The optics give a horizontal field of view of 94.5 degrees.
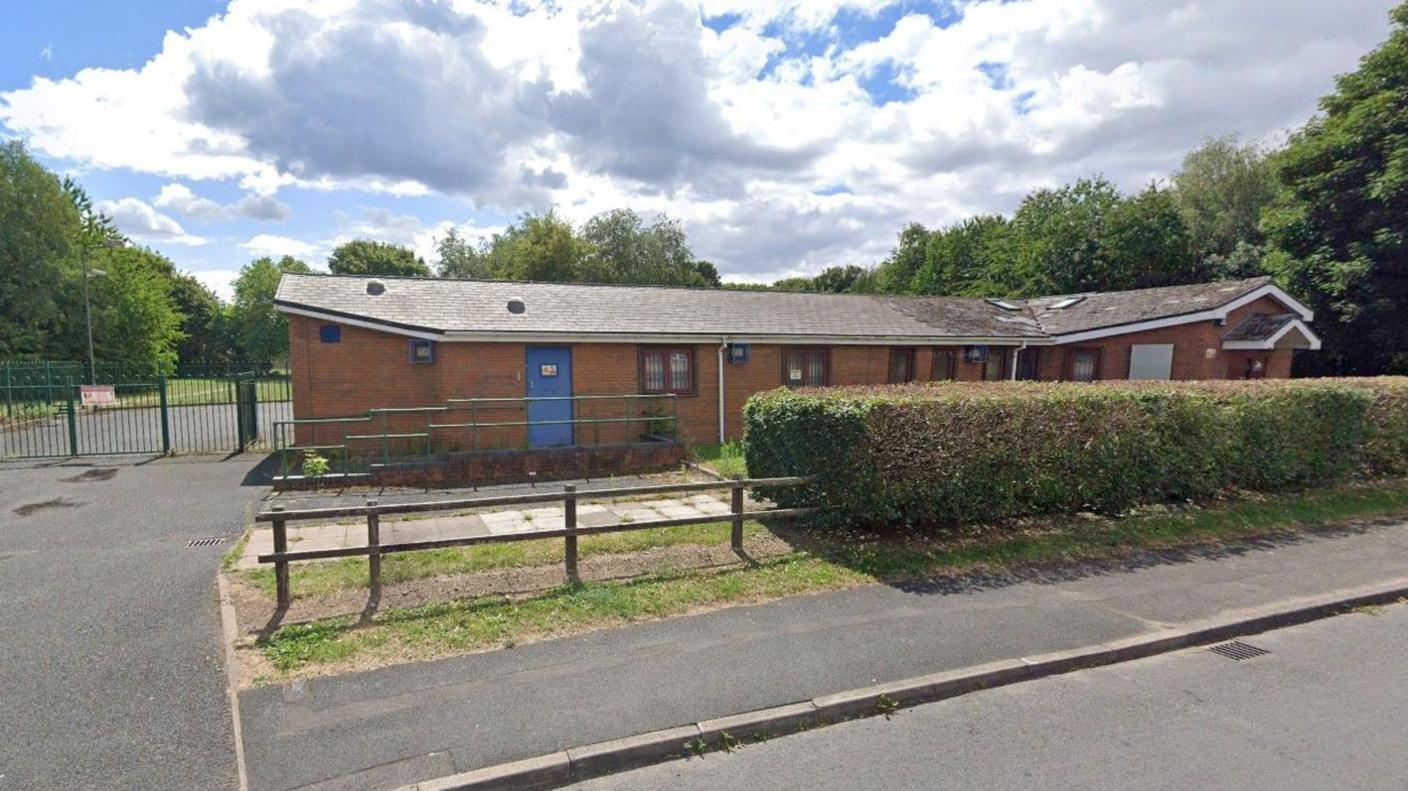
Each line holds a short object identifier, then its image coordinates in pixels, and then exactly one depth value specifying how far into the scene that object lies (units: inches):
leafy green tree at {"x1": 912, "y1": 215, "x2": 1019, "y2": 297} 1566.2
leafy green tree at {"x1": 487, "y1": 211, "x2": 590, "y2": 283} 1635.1
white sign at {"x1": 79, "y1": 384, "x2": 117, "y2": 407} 551.2
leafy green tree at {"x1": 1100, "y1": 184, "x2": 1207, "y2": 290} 1248.8
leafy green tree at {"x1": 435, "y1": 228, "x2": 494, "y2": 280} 2052.2
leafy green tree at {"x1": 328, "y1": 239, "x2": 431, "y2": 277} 2114.9
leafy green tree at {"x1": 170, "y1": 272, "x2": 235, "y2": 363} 2101.4
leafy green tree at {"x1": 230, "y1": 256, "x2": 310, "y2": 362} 2017.7
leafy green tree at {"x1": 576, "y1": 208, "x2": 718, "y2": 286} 1784.0
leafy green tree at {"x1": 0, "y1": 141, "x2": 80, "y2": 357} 1211.9
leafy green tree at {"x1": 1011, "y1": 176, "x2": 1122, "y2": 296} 1315.2
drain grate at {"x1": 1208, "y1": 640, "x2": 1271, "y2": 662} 191.5
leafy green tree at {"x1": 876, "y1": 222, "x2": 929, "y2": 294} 2133.4
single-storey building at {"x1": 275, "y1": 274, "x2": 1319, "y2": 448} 518.3
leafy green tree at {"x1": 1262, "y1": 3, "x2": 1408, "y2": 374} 759.1
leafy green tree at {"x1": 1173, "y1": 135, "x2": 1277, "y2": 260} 1304.1
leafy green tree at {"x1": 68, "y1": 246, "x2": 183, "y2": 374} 1380.4
